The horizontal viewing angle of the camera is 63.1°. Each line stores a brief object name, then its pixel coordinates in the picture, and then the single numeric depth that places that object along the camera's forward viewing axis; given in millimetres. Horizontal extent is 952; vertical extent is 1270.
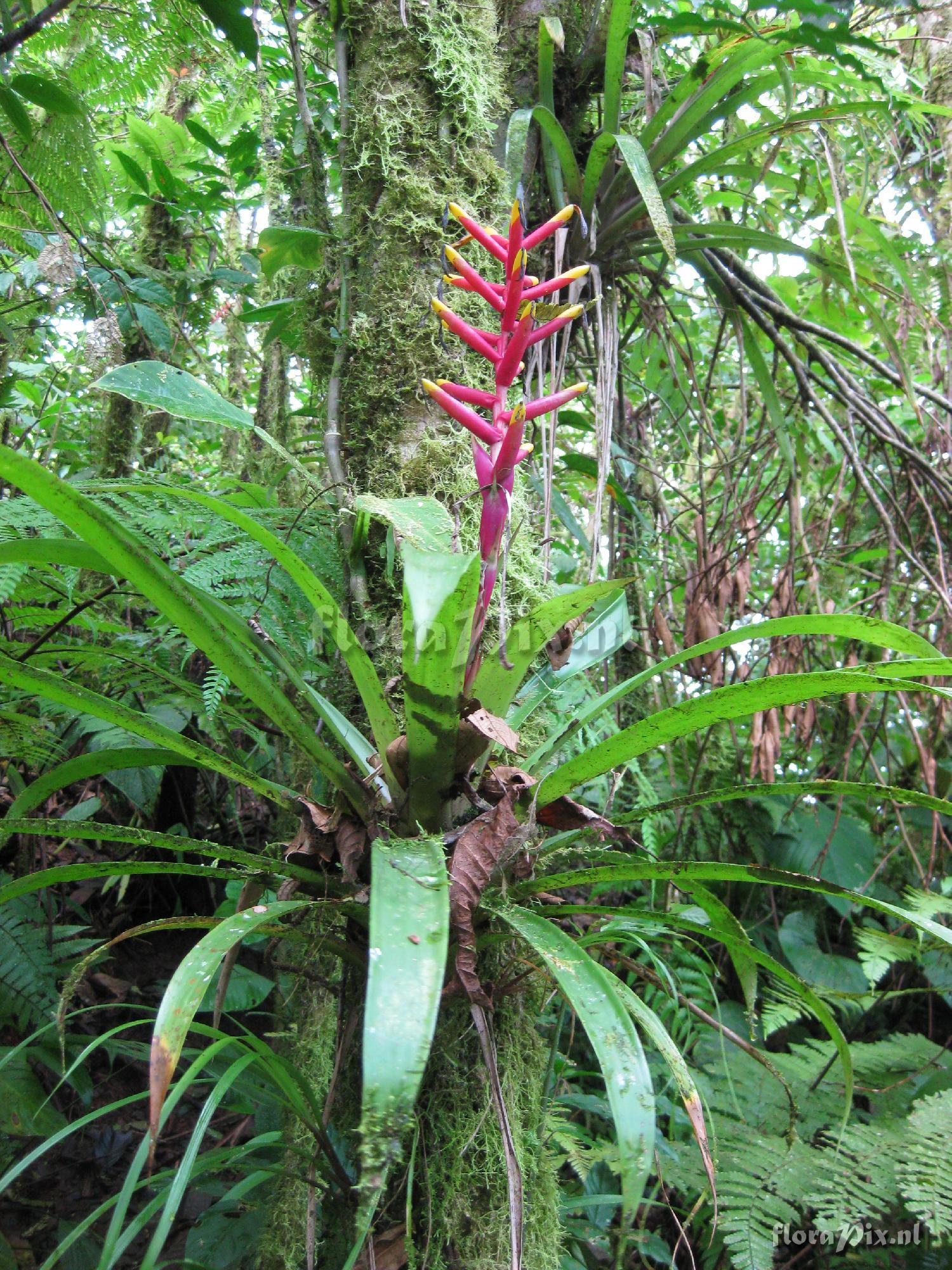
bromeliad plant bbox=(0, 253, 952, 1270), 646
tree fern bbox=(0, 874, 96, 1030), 1203
